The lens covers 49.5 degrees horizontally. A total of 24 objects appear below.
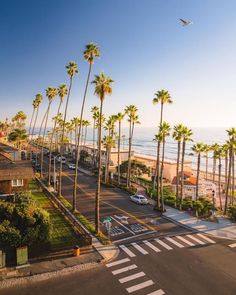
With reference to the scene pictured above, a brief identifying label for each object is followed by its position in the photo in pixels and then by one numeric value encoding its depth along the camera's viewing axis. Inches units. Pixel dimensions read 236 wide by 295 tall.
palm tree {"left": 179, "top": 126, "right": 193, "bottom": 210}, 1653.5
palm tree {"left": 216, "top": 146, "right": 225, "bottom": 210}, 2166.3
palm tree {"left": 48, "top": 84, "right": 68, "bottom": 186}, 1900.8
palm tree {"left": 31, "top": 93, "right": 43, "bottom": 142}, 2657.5
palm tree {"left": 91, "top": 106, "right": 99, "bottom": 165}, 2822.3
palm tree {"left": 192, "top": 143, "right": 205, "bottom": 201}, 1812.4
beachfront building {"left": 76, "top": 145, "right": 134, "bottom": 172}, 3002.0
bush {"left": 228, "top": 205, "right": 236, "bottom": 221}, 1387.8
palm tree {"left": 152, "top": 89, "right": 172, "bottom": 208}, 1633.9
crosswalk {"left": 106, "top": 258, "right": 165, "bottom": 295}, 700.0
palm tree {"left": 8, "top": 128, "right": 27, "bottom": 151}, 2524.6
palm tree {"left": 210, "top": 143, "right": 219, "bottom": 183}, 2237.9
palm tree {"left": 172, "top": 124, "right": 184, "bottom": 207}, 1674.5
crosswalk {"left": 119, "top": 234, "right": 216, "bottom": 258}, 957.2
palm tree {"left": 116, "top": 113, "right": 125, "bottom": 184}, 2253.9
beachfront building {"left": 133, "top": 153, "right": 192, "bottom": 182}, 3058.6
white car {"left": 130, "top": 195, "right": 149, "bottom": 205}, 1649.9
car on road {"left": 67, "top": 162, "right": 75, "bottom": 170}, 2910.2
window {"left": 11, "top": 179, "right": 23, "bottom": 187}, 1290.6
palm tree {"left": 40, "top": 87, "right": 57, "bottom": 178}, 2133.4
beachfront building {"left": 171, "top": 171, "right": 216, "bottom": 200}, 2051.2
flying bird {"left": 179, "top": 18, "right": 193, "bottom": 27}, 909.6
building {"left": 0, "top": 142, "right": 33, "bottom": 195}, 1231.5
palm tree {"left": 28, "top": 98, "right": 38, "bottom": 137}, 2744.1
